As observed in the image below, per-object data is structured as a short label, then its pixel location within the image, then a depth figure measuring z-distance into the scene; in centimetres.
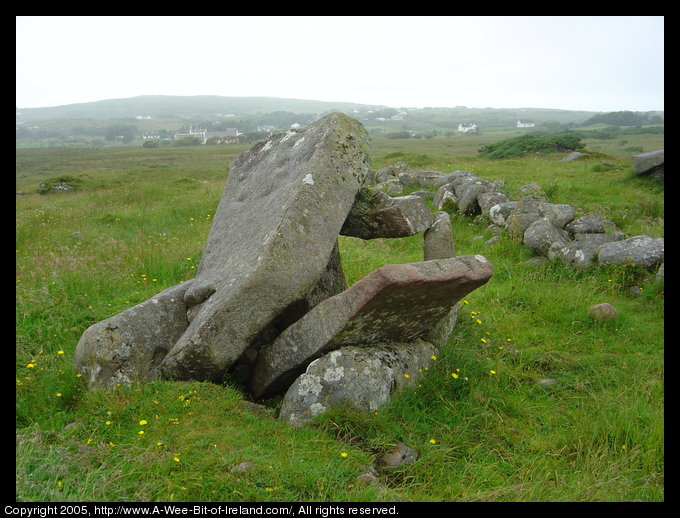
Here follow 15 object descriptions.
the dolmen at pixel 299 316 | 551
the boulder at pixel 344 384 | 539
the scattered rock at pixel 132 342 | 580
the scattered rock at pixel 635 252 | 989
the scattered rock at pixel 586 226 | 1195
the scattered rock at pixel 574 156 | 2907
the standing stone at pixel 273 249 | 566
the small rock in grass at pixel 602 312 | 841
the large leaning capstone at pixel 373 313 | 537
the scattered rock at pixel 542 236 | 1128
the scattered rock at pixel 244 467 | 425
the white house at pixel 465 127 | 18360
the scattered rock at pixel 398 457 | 491
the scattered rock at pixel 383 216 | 759
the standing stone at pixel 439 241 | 792
